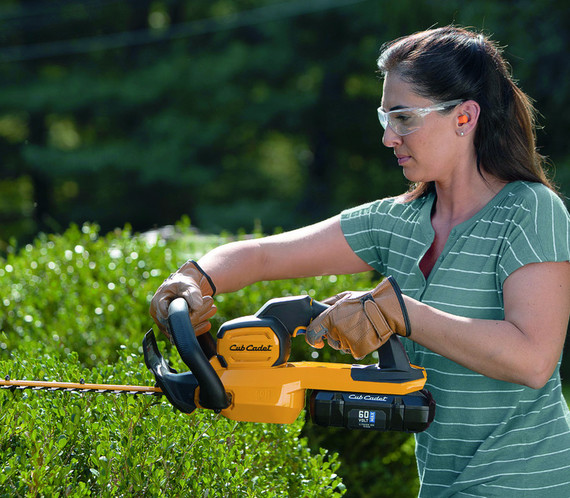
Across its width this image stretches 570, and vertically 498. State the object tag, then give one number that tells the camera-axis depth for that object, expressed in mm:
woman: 4207
